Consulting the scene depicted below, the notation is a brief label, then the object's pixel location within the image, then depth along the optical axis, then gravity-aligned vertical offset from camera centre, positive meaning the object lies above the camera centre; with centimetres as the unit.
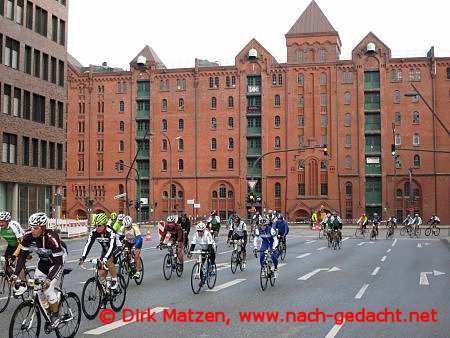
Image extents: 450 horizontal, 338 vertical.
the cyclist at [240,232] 1870 -105
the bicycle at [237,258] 1812 -179
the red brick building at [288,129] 7444 +912
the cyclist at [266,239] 1455 -97
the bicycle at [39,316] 743 -153
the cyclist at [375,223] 3924 -160
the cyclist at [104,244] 1029 -78
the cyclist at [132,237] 1461 -94
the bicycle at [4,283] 1105 -171
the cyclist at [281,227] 2375 -113
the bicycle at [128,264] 1426 -156
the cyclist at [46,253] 787 -73
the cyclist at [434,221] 4732 -183
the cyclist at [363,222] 4125 -162
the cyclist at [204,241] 1400 -97
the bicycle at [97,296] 979 -164
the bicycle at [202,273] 1334 -169
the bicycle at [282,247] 2320 -189
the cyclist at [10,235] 1133 -67
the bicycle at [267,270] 1411 -170
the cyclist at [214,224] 2684 -110
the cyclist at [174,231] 1616 -85
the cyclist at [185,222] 2492 -93
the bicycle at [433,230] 4694 -256
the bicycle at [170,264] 1608 -176
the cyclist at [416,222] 4328 -173
